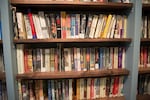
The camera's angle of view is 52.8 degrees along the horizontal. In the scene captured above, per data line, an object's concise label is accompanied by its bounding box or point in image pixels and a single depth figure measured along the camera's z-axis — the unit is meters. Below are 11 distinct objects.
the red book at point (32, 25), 1.36
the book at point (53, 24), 1.40
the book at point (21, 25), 1.33
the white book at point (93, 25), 1.45
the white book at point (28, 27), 1.36
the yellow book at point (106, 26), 1.48
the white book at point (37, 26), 1.37
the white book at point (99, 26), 1.46
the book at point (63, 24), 1.40
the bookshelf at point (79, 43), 1.27
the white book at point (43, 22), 1.38
